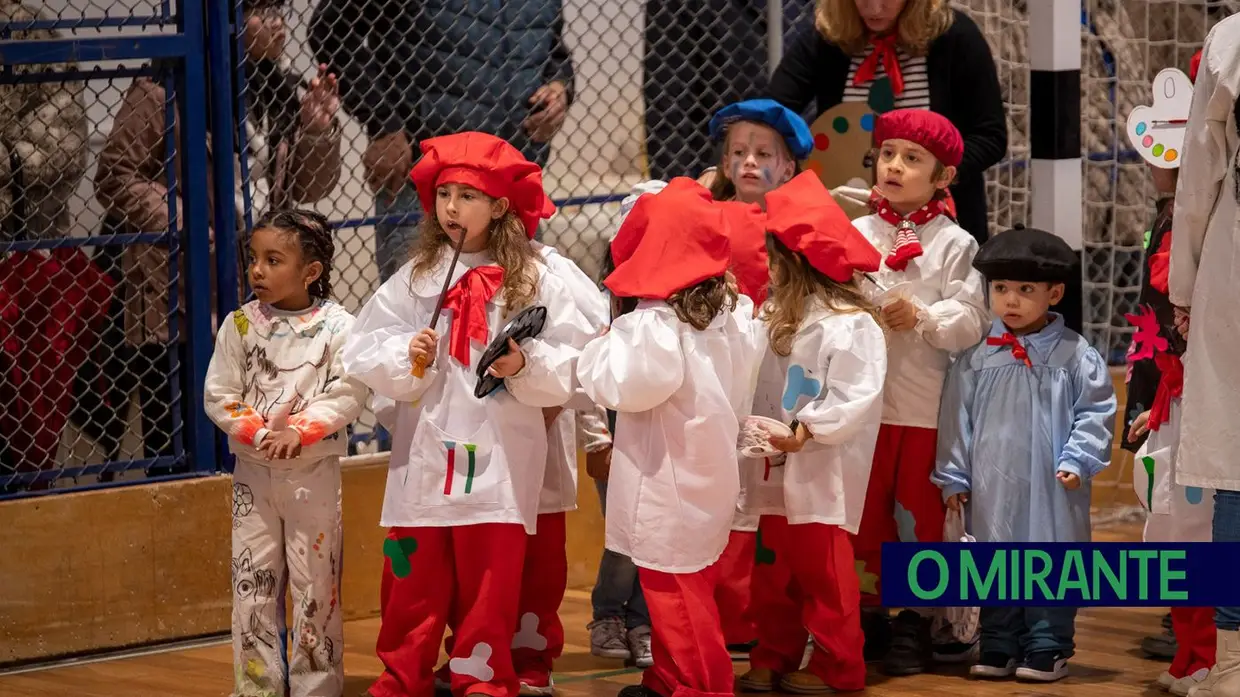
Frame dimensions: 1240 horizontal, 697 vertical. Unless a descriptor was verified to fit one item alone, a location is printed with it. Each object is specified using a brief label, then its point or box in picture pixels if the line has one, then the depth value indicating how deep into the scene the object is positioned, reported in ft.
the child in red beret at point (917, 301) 33.32
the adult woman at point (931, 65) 35.81
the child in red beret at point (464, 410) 29.73
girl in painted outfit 30.99
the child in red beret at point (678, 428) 28.94
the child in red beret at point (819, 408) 30.78
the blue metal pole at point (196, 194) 35.94
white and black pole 38.68
